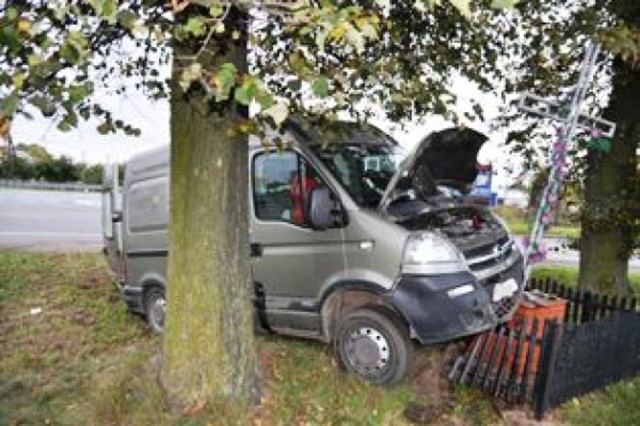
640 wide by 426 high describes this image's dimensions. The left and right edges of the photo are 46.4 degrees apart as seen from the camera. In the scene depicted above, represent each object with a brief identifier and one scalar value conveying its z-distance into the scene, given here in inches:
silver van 239.8
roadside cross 315.6
